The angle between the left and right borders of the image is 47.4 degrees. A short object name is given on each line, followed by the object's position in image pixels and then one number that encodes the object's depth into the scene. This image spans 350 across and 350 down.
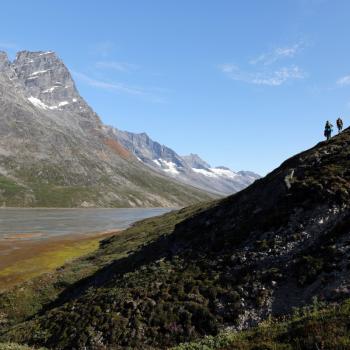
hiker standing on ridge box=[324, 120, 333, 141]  55.03
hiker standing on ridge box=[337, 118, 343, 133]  54.91
